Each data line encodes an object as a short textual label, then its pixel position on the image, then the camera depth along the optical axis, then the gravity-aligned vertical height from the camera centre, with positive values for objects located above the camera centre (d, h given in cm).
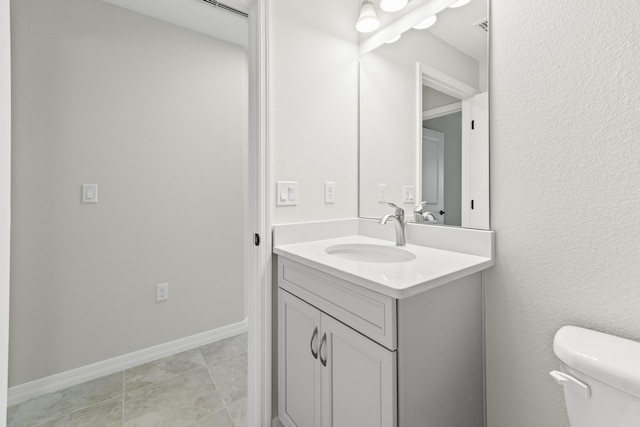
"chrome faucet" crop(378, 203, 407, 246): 132 -9
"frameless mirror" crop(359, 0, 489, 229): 114 +43
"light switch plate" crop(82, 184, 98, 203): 173 +8
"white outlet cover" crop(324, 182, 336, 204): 151 +8
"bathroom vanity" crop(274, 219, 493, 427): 81 -42
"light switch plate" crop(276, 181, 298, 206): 134 +6
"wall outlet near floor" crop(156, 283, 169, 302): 199 -59
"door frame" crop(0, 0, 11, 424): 79 +6
